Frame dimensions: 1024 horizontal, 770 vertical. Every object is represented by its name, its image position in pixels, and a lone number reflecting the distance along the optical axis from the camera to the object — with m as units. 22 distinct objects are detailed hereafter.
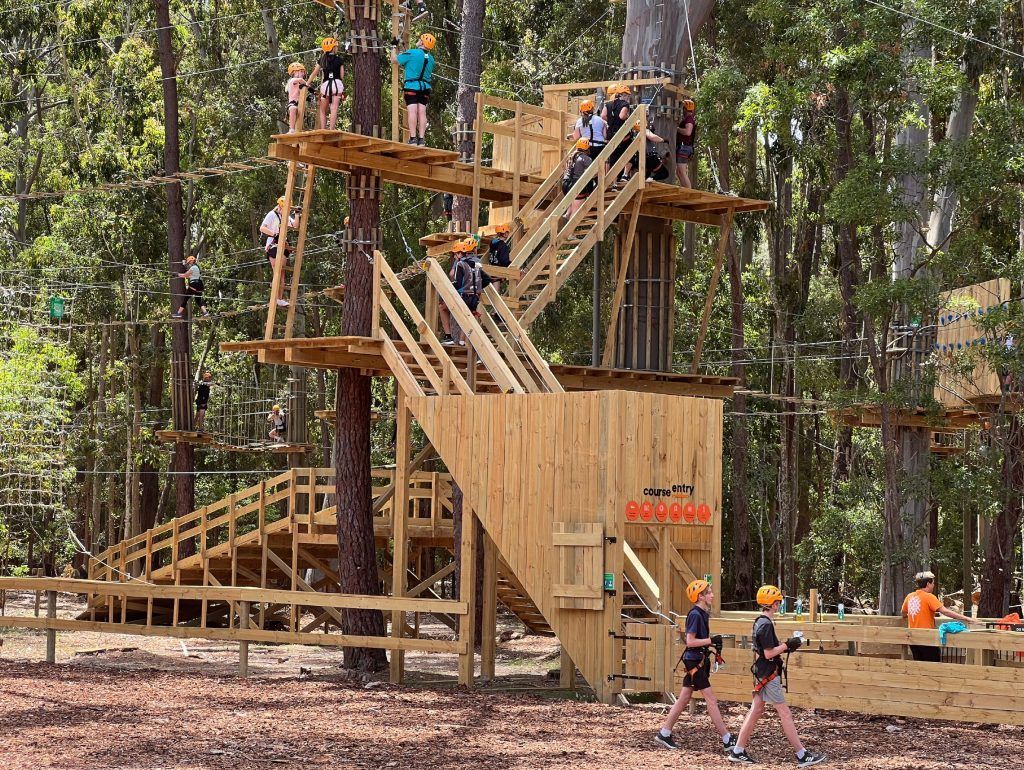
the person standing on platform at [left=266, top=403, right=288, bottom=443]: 35.84
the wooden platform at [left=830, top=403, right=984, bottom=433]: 24.81
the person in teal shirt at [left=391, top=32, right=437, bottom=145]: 22.28
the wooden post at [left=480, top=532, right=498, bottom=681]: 19.89
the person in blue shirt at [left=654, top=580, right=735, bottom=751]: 13.59
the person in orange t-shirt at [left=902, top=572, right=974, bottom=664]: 16.59
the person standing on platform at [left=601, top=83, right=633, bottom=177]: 23.23
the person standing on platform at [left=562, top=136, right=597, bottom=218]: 22.87
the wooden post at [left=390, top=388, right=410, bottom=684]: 20.50
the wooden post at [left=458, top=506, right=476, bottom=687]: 18.91
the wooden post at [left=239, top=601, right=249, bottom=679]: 20.19
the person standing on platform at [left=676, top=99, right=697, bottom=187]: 24.69
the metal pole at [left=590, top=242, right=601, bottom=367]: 23.69
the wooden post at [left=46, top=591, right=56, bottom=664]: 21.41
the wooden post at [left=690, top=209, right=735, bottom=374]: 24.98
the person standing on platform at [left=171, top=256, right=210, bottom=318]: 31.99
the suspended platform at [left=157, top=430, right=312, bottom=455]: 33.88
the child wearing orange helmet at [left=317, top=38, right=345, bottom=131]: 21.62
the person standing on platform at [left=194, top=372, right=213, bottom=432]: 36.00
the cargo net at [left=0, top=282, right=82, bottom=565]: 28.80
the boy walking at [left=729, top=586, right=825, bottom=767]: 12.80
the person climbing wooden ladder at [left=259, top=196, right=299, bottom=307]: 23.17
